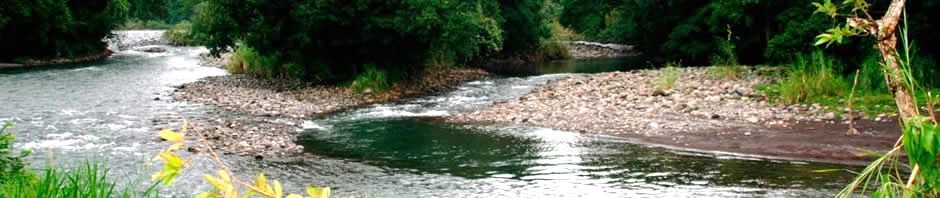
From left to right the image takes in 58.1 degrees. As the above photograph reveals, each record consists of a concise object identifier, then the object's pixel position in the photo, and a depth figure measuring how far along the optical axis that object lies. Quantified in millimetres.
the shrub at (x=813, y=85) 17844
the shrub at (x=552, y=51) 45750
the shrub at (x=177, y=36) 55891
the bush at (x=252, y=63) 29158
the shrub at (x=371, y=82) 24562
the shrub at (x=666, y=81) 21906
